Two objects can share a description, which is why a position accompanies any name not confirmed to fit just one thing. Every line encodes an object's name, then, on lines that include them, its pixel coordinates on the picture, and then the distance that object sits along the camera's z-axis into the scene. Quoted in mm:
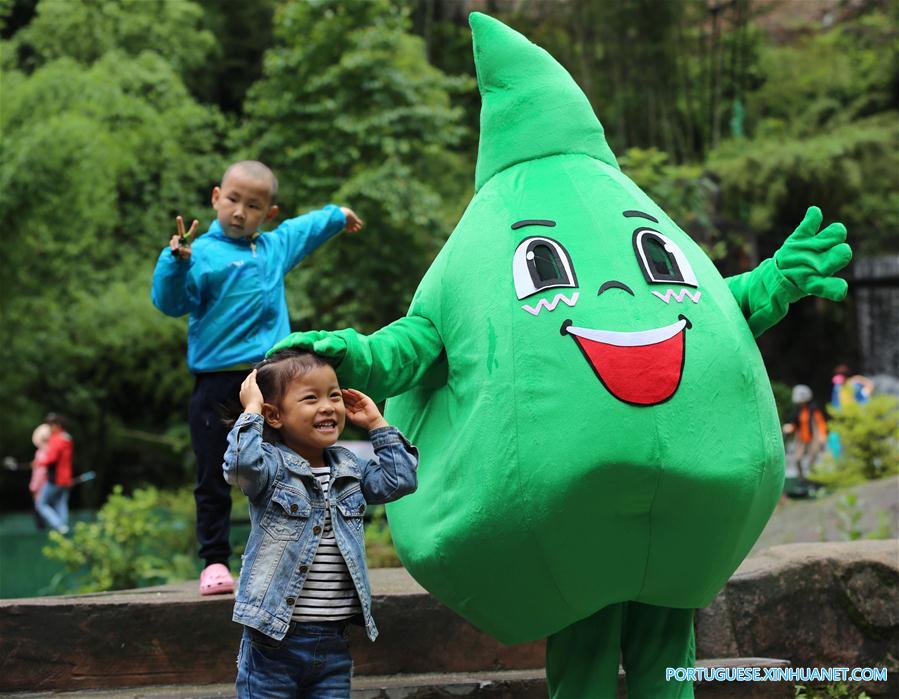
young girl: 2717
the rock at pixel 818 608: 4344
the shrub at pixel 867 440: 8906
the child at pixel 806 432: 13141
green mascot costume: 2785
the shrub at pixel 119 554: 7062
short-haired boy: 3939
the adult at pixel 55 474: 12891
